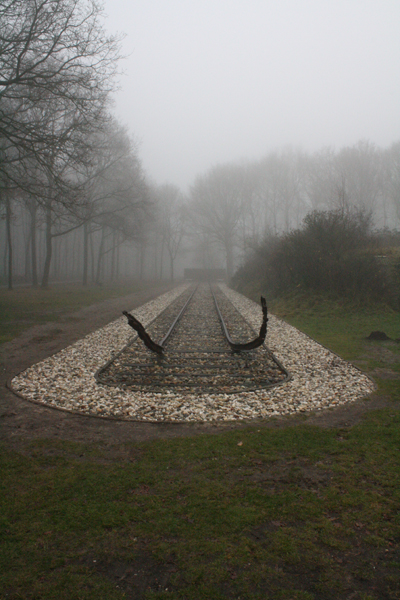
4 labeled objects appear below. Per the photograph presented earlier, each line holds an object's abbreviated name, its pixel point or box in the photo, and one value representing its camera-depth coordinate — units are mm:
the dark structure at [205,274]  57156
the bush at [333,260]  15445
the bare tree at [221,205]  47031
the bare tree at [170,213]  49625
